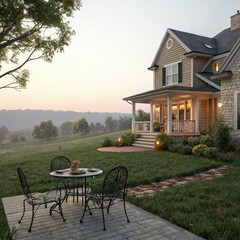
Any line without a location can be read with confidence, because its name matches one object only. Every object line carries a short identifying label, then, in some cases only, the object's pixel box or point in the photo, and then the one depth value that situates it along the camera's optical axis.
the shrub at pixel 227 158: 10.50
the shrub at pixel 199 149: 11.61
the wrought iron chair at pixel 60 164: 6.31
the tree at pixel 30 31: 9.52
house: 16.44
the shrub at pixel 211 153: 11.06
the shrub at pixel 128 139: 17.72
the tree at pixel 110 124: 76.25
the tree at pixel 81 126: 58.87
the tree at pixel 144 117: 24.40
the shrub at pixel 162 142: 14.04
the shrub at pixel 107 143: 17.80
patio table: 4.89
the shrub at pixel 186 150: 12.29
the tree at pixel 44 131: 60.88
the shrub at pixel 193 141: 13.11
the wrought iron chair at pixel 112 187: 4.39
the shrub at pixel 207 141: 12.84
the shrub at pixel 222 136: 12.23
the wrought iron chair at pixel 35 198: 4.48
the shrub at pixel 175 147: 12.95
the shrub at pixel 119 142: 17.35
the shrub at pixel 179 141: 13.74
